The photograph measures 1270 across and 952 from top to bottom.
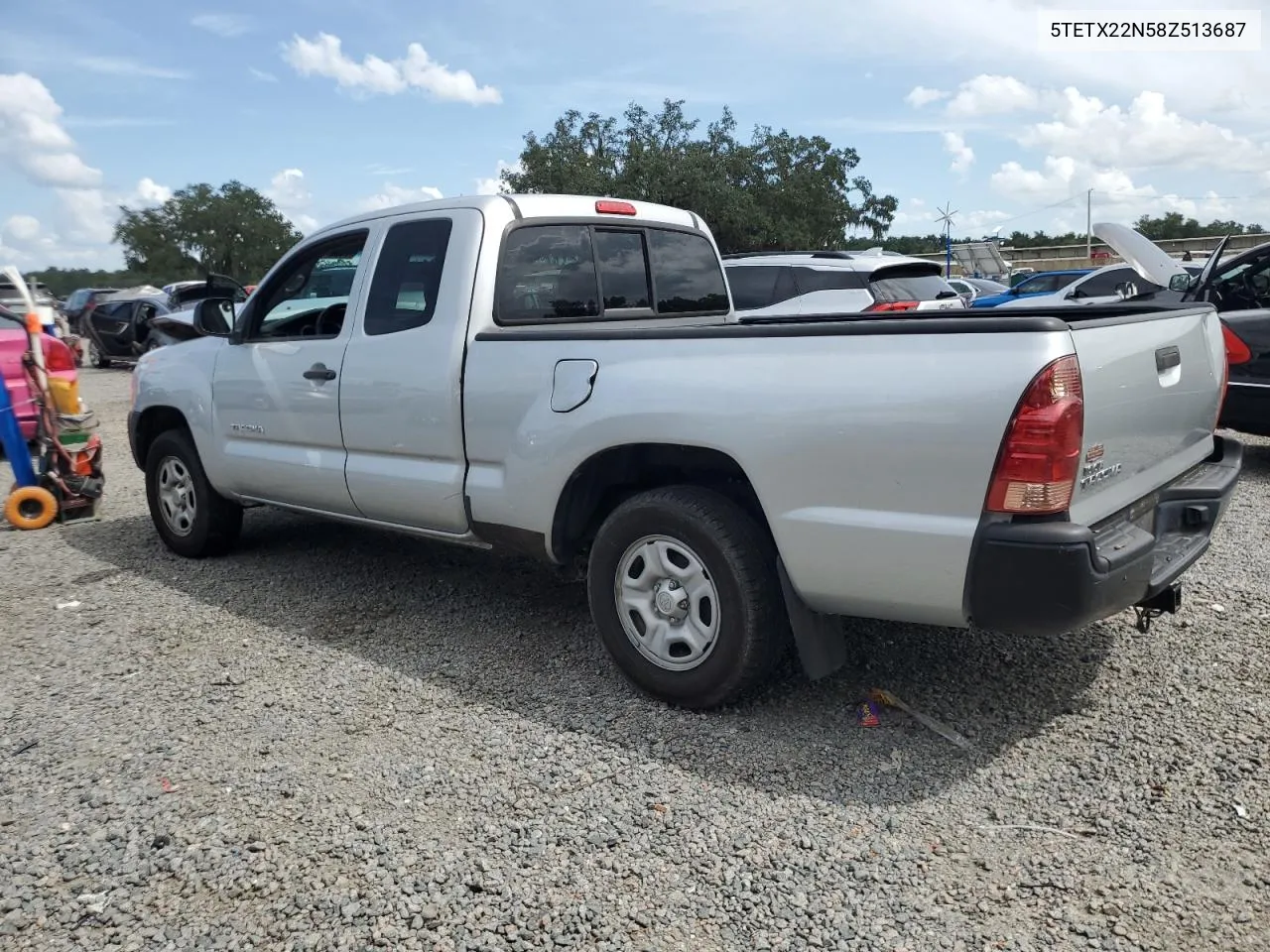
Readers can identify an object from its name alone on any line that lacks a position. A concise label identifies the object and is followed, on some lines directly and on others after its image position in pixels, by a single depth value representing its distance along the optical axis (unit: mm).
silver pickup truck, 2865
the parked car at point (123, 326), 21453
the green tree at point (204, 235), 61250
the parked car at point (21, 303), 7312
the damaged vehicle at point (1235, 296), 6039
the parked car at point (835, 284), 9953
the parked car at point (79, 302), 25969
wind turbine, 34828
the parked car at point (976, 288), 21181
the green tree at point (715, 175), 32406
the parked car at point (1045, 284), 19325
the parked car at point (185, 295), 20938
